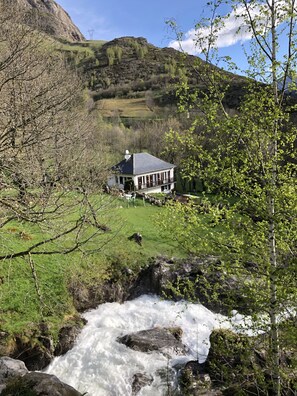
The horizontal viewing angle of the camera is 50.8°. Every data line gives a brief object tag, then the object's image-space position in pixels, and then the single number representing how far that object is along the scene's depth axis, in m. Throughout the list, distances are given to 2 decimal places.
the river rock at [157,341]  12.20
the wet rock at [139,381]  10.31
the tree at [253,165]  5.27
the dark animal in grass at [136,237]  20.11
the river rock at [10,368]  8.29
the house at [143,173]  44.78
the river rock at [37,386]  7.28
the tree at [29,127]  7.08
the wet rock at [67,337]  11.93
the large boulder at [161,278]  15.98
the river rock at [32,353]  11.12
